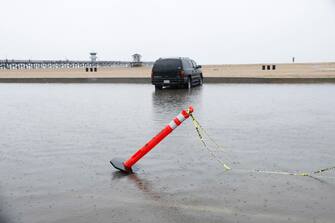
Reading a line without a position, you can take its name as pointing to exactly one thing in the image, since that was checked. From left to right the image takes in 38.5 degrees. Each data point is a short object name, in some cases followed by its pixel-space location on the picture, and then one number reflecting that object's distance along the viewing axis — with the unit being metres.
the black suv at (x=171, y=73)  27.41
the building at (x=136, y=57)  144.75
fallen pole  6.98
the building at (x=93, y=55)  147.00
